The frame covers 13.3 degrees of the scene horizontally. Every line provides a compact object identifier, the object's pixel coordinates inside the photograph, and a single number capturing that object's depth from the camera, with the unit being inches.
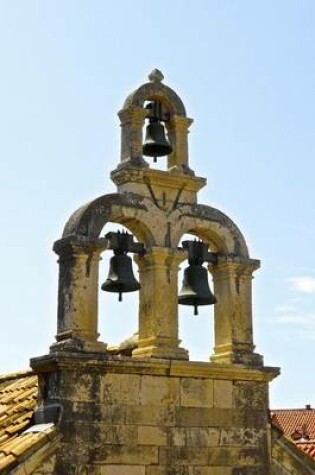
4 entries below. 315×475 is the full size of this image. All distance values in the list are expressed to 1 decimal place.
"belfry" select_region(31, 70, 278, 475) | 486.1
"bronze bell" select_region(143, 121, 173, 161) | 576.4
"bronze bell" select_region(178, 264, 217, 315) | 559.4
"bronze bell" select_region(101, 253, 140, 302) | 541.5
